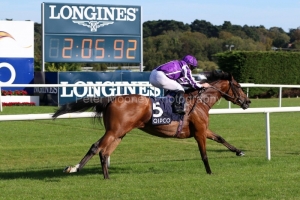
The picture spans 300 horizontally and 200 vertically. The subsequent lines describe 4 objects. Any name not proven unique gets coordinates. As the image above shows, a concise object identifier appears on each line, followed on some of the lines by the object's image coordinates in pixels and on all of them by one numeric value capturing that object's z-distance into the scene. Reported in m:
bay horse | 9.39
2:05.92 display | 27.32
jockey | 9.98
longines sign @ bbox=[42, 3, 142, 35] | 27.27
